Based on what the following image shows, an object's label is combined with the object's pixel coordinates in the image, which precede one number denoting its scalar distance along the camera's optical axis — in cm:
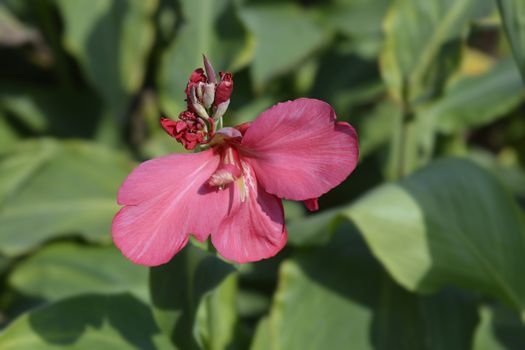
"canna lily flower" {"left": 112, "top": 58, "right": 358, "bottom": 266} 76
